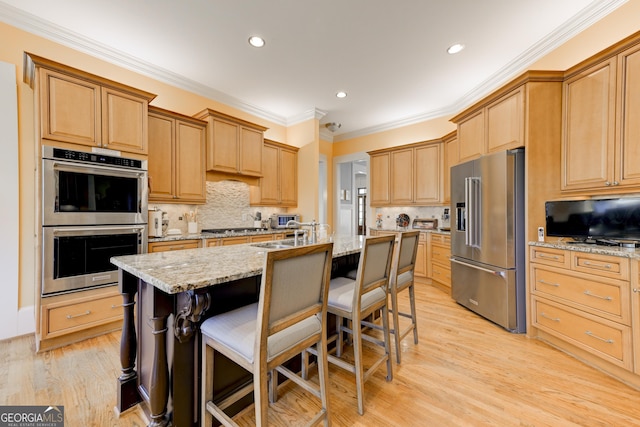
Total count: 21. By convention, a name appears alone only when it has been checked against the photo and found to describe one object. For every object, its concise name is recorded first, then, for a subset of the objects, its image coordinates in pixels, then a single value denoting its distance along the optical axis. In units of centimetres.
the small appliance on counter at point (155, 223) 299
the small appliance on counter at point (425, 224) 466
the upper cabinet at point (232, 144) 367
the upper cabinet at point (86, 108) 224
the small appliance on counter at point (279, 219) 473
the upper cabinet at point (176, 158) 316
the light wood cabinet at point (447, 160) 412
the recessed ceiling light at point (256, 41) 280
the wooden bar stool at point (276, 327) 101
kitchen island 119
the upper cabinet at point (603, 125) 203
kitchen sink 226
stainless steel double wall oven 223
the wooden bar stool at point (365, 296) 155
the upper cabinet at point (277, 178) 450
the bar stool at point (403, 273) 199
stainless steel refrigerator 259
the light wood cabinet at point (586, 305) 183
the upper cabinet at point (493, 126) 258
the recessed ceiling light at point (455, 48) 291
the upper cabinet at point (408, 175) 448
